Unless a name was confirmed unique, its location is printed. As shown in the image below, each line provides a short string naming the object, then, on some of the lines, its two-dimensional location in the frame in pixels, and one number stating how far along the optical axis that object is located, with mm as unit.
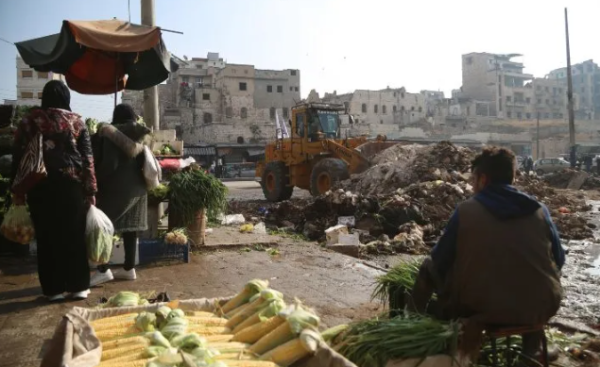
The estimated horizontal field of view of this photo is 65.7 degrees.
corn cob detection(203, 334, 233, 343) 2734
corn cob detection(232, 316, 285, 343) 2672
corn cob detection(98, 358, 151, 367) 2289
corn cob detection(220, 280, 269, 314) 3158
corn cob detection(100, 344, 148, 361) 2475
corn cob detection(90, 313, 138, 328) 2851
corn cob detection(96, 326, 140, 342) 2715
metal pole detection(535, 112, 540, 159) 56062
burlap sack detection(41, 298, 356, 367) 2268
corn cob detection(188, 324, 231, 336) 2818
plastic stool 2408
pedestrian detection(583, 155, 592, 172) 30406
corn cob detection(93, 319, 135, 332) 2801
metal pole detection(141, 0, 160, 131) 8195
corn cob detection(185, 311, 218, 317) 3143
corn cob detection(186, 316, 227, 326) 2956
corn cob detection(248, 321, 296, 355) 2561
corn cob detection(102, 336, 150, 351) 2539
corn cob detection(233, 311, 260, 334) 2836
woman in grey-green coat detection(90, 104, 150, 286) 4992
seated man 2475
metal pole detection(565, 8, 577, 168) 29297
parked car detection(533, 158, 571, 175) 31641
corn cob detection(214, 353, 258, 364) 2473
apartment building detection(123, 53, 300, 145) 52844
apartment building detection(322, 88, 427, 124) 66312
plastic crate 6035
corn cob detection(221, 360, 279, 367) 2357
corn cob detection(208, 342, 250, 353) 2586
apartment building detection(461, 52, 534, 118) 80312
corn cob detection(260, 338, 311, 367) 2449
